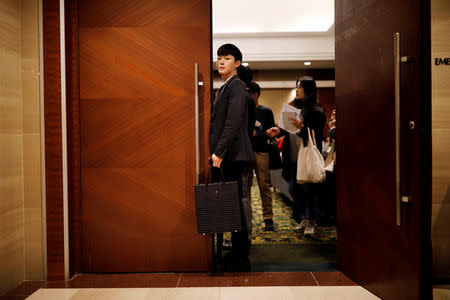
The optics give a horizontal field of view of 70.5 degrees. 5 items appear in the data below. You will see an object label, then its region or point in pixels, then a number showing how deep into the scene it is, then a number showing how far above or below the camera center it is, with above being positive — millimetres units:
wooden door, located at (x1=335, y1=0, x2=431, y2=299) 1579 -22
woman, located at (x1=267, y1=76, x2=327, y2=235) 2910 +36
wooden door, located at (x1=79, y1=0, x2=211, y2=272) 2264 +114
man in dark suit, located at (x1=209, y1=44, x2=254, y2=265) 2168 +86
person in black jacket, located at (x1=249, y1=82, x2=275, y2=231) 3115 -42
